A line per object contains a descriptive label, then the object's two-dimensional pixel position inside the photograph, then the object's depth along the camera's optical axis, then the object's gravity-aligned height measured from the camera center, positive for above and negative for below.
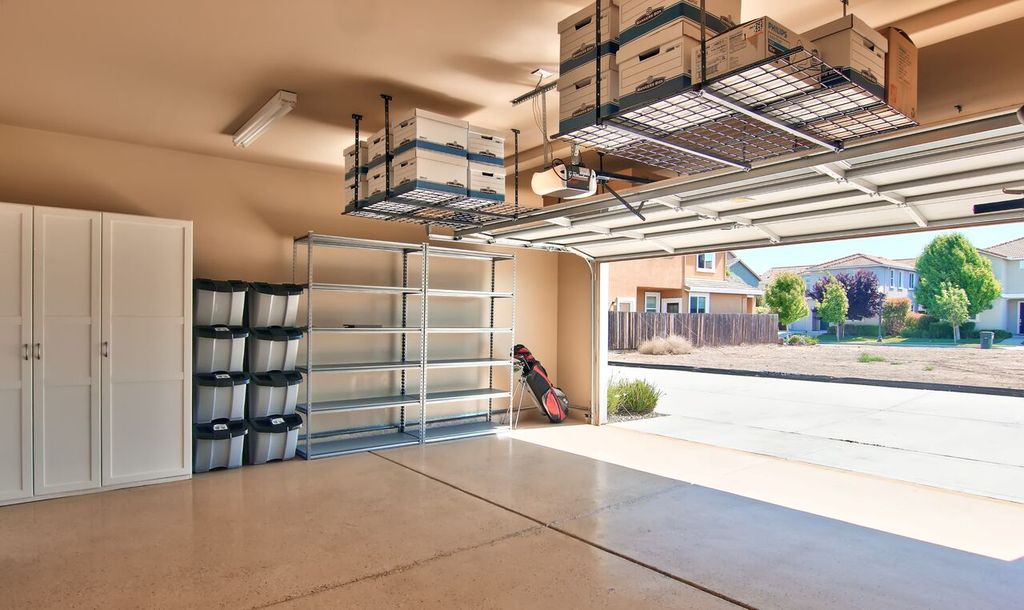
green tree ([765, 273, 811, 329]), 19.11 +0.34
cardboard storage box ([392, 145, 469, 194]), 4.09 +1.02
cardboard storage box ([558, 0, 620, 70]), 2.69 +1.35
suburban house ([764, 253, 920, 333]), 19.11 +1.26
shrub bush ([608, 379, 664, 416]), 8.79 -1.42
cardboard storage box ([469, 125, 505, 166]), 4.42 +1.28
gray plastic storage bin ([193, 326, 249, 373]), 5.26 -0.40
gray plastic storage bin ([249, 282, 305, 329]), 5.55 +0.02
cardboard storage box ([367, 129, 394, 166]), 4.52 +1.29
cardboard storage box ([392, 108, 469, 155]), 4.08 +1.30
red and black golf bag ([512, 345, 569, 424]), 7.66 -1.05
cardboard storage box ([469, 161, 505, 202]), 4.41 +1.00
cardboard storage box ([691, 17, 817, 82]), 2.12 +1.02
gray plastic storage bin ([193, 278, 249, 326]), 5.27 +0.03
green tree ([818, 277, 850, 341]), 18.19 +0.14
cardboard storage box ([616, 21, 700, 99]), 2.32 +1.07
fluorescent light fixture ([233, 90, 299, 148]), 4.11 +1.47
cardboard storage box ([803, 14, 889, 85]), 2.28 +1.10
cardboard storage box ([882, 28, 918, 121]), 2.54 +1.10
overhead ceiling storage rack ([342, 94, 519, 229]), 4.34 +0.85
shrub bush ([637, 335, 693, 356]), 15.70 -1.08
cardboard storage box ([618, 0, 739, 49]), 2.34 +1.26
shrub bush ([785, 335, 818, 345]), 17.89 -0.99
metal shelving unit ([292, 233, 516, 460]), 5.85 -0.93
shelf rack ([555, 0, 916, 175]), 2.31 +0.90
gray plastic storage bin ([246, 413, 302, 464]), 5.46 -1.30
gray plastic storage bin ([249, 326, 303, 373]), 5.56 -0.43
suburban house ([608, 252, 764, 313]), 16.06 +0.67
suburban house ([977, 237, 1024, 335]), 14.54 +0.46
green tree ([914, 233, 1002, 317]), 14.85 +1.02
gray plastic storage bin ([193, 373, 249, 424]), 5.19 -0.84
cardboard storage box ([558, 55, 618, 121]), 2.67 +1.07
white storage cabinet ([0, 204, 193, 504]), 4.36 -0.38
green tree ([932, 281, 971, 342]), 14.88 +0.11
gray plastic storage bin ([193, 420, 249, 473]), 5.16 -1.29
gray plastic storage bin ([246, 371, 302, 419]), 5.52 -0.87
